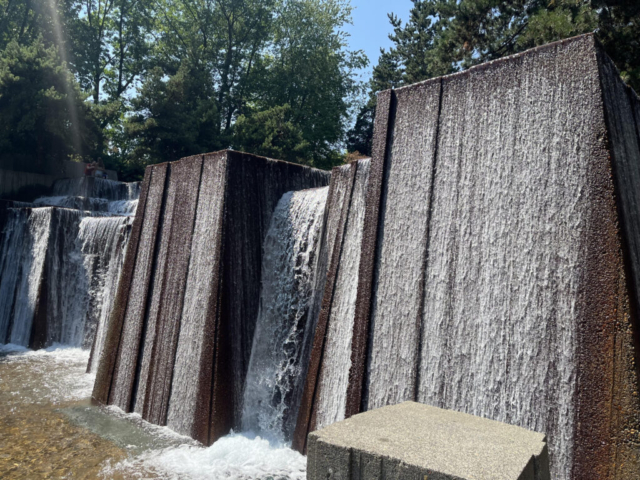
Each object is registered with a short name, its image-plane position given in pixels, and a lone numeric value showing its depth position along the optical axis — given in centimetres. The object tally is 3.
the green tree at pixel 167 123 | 1811
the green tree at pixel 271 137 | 1869
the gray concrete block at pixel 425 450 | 187
